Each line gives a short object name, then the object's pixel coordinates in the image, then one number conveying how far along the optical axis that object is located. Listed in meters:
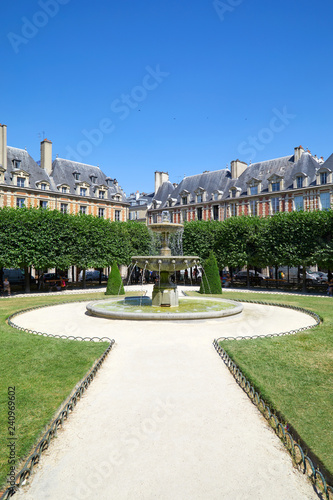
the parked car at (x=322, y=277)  30.00
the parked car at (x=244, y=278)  29.09
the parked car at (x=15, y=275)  33.38
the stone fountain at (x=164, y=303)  12.07
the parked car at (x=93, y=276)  35.86
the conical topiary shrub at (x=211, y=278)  21.48
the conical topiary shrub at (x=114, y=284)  21.31
